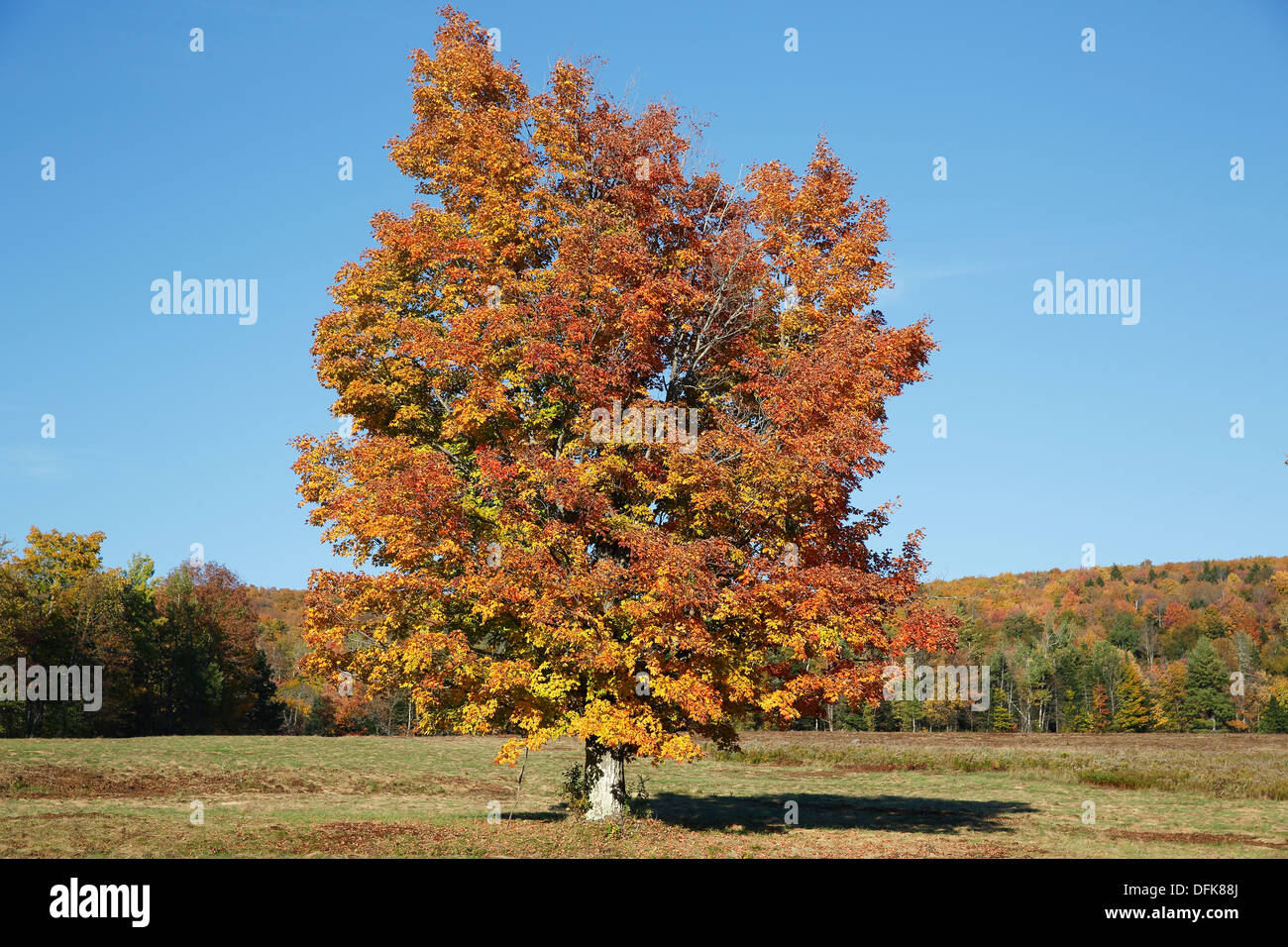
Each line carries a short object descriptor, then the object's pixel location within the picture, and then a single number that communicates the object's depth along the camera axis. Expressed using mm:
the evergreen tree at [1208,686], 134125
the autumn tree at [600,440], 21062
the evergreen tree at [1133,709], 131375
